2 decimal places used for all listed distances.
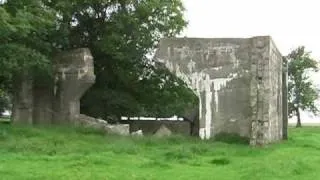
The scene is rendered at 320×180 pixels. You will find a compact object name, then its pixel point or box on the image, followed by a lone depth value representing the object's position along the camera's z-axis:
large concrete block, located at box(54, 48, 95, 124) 24.66
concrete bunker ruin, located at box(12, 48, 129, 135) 24.72
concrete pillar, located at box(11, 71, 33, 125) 25.81
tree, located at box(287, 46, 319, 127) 47.97
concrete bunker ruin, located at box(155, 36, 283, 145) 20.03
